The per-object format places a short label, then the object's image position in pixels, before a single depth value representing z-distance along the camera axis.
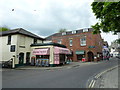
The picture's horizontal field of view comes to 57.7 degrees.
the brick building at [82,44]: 29.08
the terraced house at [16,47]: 18.48
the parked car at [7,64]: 17.48
